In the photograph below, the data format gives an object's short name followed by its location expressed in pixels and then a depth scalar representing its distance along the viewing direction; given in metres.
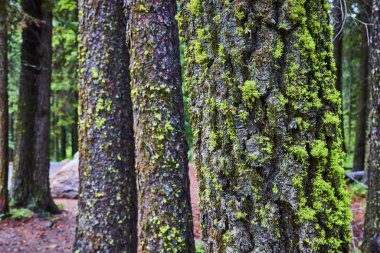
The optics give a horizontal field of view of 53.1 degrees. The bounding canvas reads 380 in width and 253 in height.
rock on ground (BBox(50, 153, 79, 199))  11.95
